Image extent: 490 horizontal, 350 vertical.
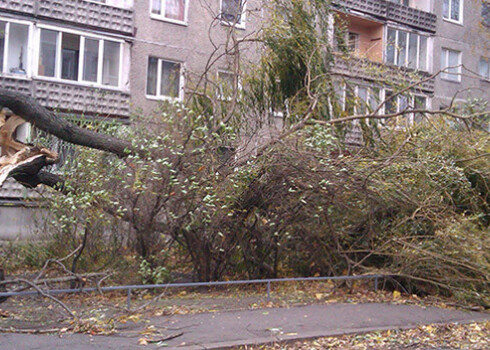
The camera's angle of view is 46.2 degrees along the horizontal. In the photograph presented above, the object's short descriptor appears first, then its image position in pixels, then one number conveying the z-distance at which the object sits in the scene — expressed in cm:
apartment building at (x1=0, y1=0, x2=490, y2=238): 1851
